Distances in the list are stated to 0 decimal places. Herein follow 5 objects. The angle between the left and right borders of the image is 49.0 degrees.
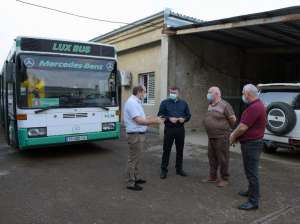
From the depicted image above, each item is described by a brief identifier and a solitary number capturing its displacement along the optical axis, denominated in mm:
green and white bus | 7402
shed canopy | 8477
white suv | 7752
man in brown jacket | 5781
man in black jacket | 6293
